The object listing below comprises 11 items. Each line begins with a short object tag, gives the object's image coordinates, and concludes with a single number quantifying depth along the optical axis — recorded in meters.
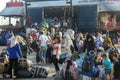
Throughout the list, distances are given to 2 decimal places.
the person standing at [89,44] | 15.31
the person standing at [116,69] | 13.34
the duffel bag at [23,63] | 14.30
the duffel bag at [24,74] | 14.14
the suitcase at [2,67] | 14.17
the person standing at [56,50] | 14.46
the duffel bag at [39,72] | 14.14
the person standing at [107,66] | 12.66
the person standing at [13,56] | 14.07
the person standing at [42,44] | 17.83
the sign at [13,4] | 40.41
